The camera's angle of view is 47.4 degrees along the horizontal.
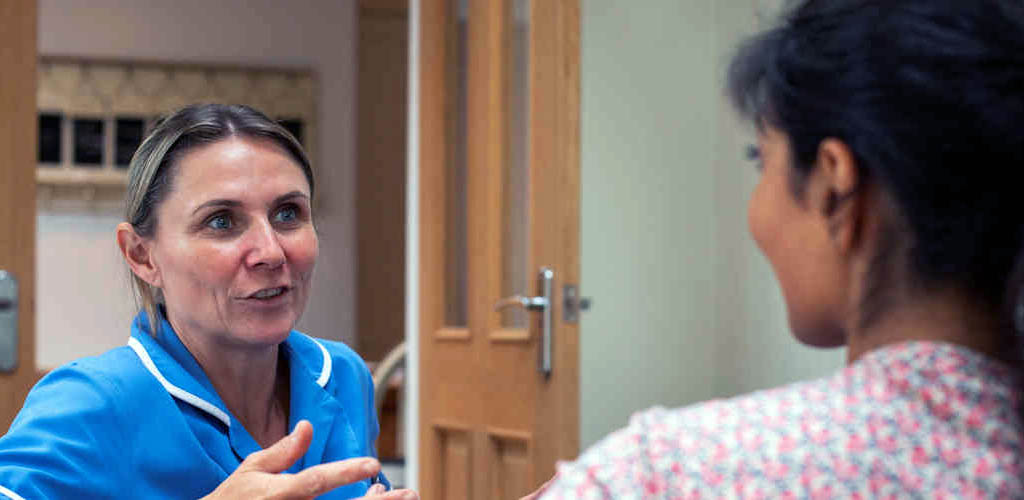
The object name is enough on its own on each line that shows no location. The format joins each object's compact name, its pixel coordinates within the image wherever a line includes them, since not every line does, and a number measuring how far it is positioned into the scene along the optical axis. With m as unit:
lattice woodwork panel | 5.59
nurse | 1.15
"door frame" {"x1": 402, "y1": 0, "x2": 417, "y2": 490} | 3.27
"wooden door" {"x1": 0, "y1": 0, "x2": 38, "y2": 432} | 2.37
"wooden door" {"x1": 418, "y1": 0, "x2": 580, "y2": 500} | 2.52
